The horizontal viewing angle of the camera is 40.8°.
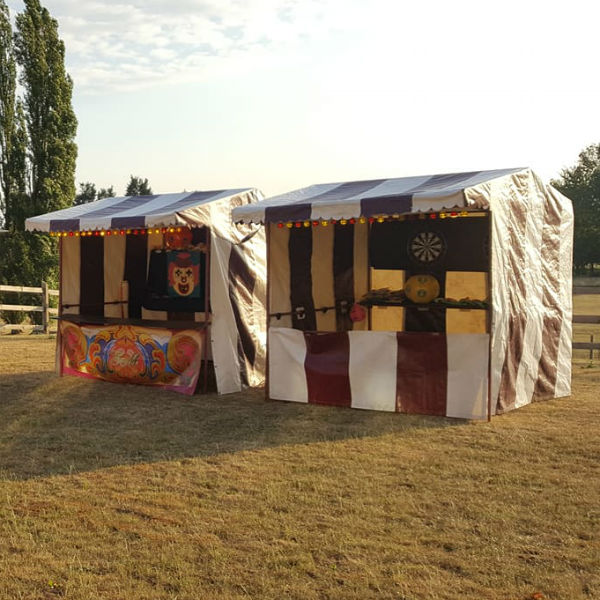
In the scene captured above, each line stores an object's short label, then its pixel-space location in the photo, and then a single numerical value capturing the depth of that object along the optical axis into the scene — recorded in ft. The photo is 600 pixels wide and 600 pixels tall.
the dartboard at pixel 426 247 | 28.02
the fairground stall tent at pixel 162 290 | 28.19
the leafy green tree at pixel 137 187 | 167.42
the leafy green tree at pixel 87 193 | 211.82
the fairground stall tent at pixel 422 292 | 23.18
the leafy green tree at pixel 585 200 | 153.07
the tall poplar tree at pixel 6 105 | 65.41
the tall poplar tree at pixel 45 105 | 65.67
